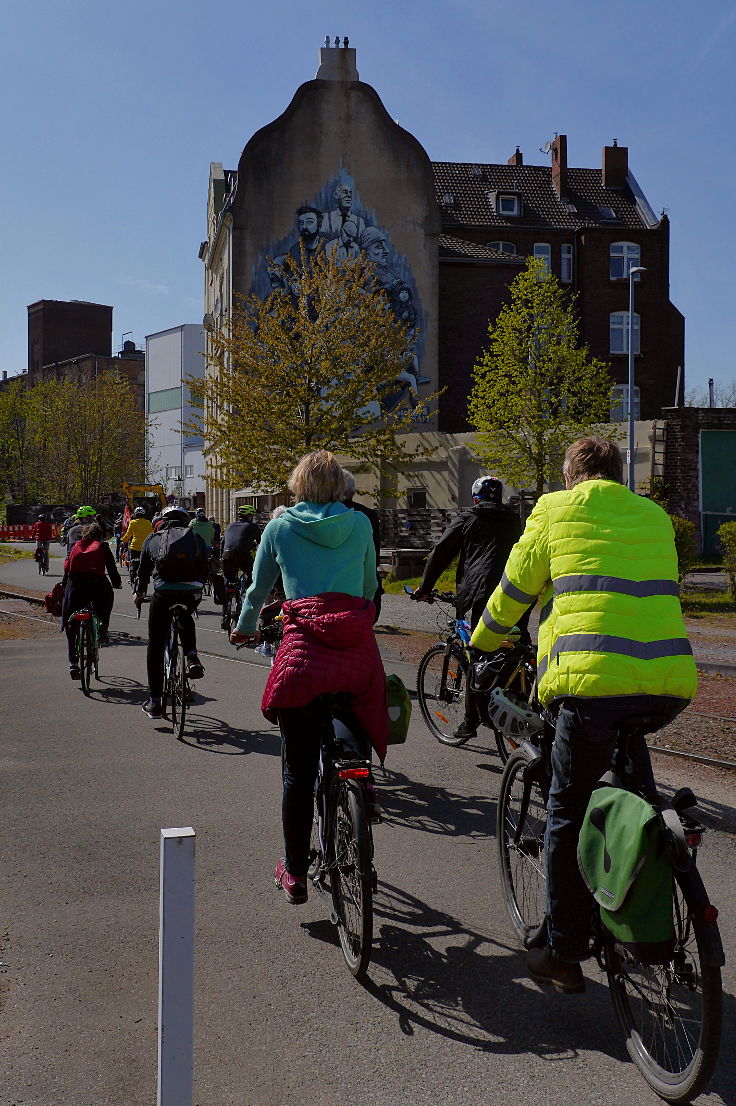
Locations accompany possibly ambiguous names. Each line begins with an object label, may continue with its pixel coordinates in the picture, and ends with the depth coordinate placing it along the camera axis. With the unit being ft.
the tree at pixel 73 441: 225.56
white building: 272.72
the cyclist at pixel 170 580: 28.58
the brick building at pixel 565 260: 153.79
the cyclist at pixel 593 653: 10.93
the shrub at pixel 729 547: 66.03
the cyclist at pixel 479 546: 23.90
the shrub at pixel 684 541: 66.89
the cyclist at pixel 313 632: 13.74
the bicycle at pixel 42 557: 100.12
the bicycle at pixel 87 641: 34.78
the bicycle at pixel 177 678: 27.84
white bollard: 8.33
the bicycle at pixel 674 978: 9.34
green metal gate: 106.73
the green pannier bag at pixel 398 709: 16.70
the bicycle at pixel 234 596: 48.65
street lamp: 97.40
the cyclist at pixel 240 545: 46.78
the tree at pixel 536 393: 100.01
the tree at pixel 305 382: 90.48
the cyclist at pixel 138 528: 62.39
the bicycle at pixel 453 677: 21.62
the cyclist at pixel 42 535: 98.13
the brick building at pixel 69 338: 356.79
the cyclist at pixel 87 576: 35.17
